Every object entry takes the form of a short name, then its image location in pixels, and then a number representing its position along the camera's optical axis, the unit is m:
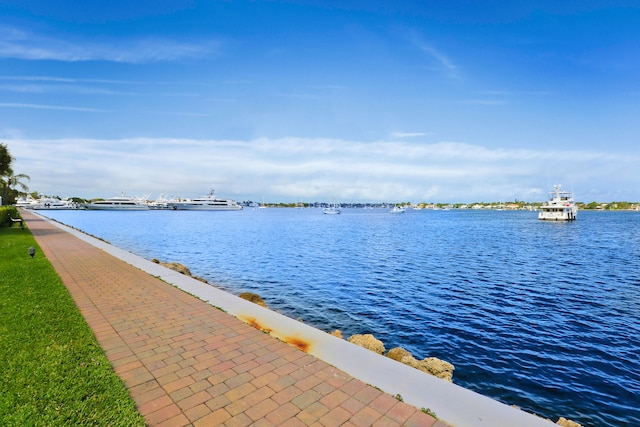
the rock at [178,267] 14.61
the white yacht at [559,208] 75.62
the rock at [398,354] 6.55
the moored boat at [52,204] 147.35
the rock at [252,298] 10.35
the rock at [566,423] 4.96
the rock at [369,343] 6.95
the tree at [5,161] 25.01
